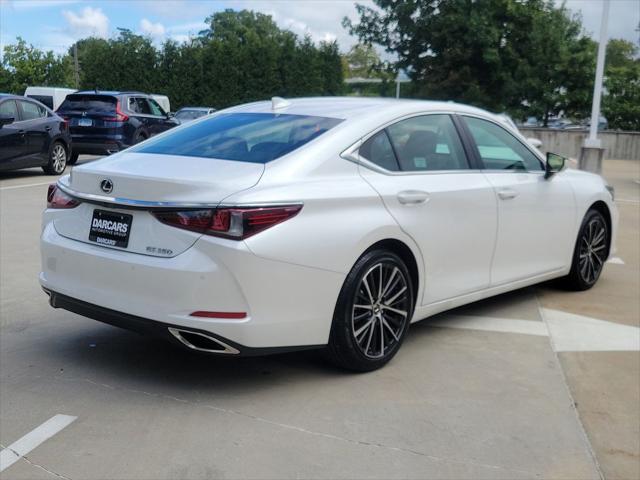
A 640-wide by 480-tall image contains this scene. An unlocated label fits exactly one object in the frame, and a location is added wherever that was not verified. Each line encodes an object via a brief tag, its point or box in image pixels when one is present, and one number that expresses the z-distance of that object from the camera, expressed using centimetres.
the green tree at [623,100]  3231
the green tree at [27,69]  3988
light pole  1927
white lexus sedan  388
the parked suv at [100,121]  1798
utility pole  4486
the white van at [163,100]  3338
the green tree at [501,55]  3522
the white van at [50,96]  2797
